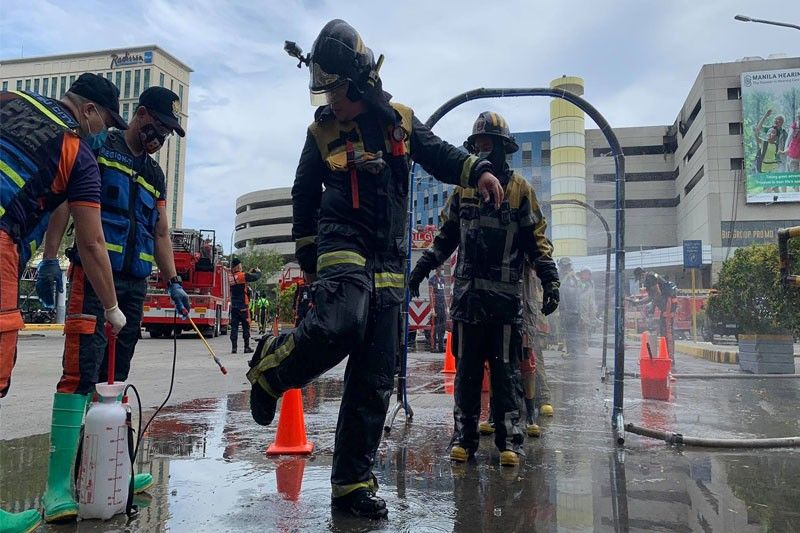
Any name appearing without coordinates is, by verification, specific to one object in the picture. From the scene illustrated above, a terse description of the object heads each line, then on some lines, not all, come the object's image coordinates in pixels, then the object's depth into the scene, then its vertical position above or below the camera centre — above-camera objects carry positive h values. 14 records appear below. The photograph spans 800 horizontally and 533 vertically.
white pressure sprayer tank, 2.64 -0.66
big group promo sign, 50.25 +8.07
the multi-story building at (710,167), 50.59 +14.37
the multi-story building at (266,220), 93.46 +15.64
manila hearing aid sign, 51.19 +16.78
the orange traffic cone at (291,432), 3.88 -0.76
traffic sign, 18.78 +2.21
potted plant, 9.92 +0.22
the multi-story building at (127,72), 72.81 +30.69
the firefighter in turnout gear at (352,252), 2.70 +0.32
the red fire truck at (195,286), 17.80 +0.96
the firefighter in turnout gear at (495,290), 3.81 +0.20
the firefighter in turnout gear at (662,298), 11.63 +0.51
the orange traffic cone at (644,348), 6.75 -0.30
